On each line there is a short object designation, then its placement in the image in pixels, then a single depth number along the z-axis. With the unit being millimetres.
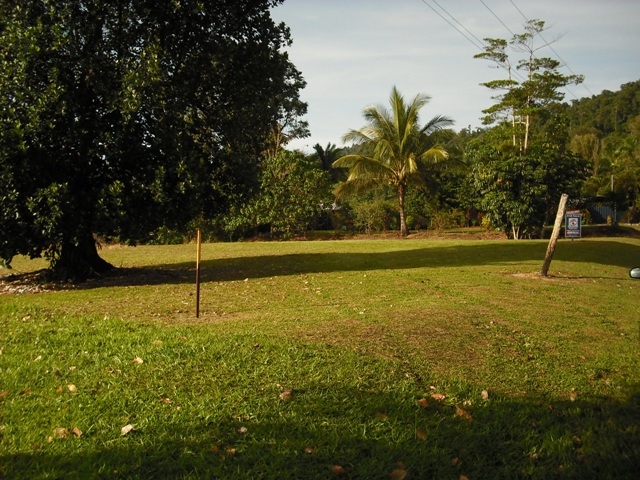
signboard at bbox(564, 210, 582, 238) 19344
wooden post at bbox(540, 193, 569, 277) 12492
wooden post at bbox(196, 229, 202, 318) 7118
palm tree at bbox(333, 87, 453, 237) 28359
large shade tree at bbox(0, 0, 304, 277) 9617
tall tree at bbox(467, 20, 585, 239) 25656
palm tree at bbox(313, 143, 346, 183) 38781
